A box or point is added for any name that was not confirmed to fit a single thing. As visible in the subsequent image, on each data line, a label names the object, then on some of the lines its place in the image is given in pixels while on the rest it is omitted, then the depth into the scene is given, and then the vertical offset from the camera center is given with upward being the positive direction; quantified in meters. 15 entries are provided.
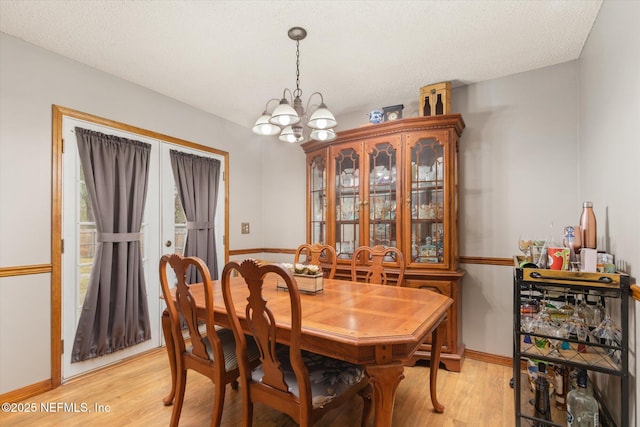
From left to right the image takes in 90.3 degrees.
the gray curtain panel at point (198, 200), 3.29 +0.19
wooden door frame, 2.37 -0.19
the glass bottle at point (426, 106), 2.92 +1.01
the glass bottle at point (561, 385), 2.00 -1.09
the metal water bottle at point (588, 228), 1.71 -0.07
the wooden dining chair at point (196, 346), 1.61 -0.73
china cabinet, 2.71 +0.17
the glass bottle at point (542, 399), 1.86 -1.08
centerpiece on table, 2.00 -0.39
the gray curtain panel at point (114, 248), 2.54 -0.26
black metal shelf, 1.47 -0.61
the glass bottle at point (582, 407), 1.65 -1.00
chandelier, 1.96 +0.62
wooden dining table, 1.25 -0.48
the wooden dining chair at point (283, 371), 1.31 -0.75
